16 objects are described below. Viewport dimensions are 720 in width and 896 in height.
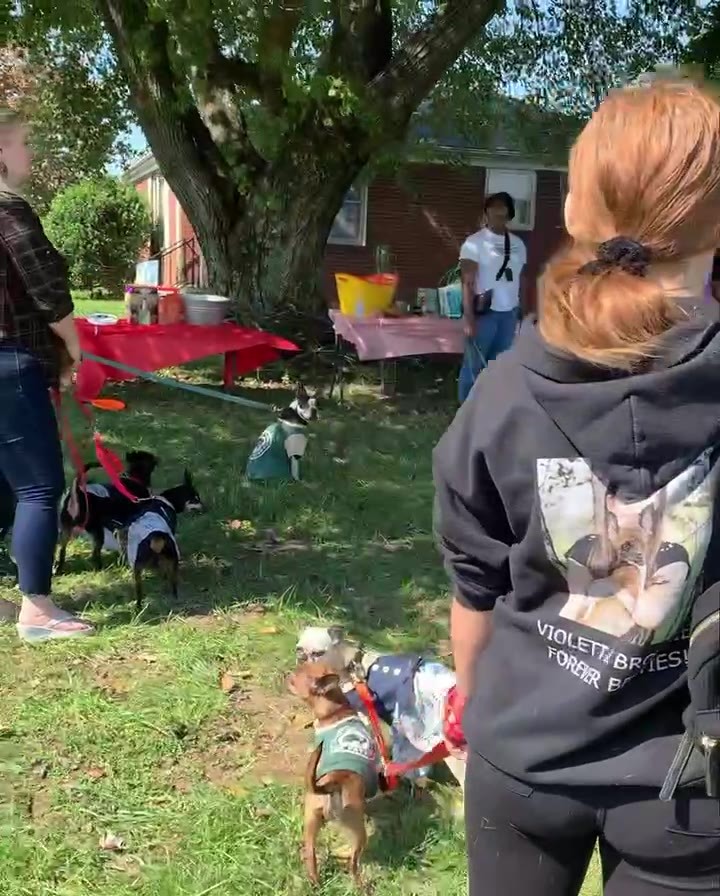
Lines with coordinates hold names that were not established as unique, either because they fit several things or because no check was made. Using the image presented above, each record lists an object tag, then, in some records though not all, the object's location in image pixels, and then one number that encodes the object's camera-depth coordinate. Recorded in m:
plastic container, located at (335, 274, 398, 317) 9.44
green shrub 22.89
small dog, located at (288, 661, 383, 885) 2.33
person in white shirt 7.64
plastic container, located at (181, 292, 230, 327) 8.75
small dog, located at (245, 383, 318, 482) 5.93
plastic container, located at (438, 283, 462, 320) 9.95
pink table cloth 8.90
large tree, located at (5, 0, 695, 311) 8.67
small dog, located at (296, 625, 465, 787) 2.67
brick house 18.89
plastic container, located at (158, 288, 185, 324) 8.81
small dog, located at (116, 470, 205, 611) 3.96
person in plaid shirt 3.35
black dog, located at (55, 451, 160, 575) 4.25
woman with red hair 1.10
